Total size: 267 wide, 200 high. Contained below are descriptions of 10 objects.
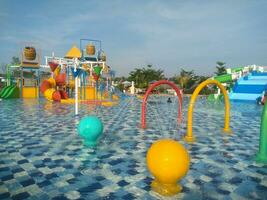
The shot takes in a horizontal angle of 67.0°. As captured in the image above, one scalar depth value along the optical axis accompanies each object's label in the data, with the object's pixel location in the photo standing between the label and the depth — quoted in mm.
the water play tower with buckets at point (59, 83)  13251
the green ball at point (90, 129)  4502
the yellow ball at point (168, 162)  2718
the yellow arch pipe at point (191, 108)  5123
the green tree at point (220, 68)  31203
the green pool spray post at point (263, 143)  3652
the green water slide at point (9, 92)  15839
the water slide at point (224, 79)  16793
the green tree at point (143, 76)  32775
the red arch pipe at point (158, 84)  6129
